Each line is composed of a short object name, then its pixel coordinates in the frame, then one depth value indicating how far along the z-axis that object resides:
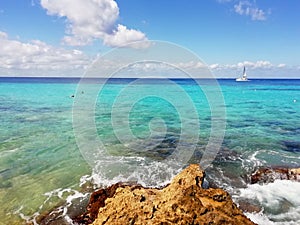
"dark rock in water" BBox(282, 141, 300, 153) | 21.56
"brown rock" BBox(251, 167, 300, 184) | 14.88
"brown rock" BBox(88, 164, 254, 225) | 7.12
